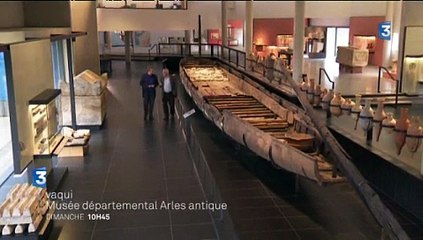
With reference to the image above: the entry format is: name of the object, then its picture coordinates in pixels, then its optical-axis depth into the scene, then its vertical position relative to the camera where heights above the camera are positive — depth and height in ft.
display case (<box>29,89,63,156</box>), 22.66 -4.78
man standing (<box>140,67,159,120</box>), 45.01 -5.27
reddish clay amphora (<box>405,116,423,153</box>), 20.78 -4.66
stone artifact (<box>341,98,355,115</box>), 28.48 -4.56
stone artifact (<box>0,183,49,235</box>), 18.51 -7.24
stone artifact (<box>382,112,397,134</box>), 23.08 -4.58
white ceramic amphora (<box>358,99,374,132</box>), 24.95 -4.60
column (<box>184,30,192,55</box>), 94.17 -1.58
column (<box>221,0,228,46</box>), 85.03 +1.10
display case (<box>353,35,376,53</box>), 77.41 -1.65
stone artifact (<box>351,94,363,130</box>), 27.66 -4.65
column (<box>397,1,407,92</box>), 45.49 -1.91
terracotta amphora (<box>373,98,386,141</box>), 24.18 -4.47
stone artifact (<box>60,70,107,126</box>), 40.78 -6.08
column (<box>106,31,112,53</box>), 119.65 -2.08
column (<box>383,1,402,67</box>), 67.46 -2.29
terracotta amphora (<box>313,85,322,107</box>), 31.39 -4.32
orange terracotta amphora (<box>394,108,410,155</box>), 21.72 -4.60
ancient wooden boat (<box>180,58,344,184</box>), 19.30 -5.44
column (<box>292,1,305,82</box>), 46.34 -2.18
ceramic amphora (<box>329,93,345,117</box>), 29.22 -4.64
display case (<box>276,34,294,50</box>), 89.81 -1.45
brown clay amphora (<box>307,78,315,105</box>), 31.73 -4.14
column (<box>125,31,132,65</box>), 98.99 -3.95
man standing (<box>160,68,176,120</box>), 45.83 -5.87
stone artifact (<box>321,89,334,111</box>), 30.25 -4.40
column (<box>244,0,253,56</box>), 68.02 -0.35
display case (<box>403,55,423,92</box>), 45.57 -3.84
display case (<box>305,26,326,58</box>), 90.84 -1.74
